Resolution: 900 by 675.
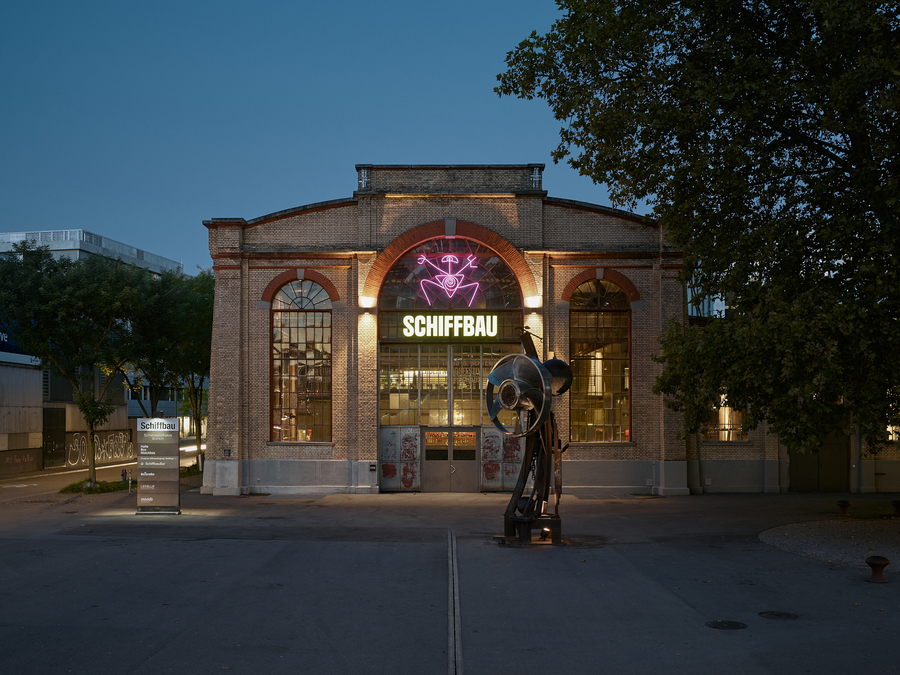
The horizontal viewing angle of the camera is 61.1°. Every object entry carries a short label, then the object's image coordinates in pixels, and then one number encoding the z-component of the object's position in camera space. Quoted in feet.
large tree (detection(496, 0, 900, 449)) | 48.34
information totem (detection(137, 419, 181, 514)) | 70.03
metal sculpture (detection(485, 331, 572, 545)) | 53.11
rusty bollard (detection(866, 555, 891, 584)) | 40.09
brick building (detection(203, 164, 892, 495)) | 87.04
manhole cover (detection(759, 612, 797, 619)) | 33.81
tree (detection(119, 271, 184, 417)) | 91.40
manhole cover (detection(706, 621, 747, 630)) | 32.04
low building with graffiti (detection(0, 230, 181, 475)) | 121.70
